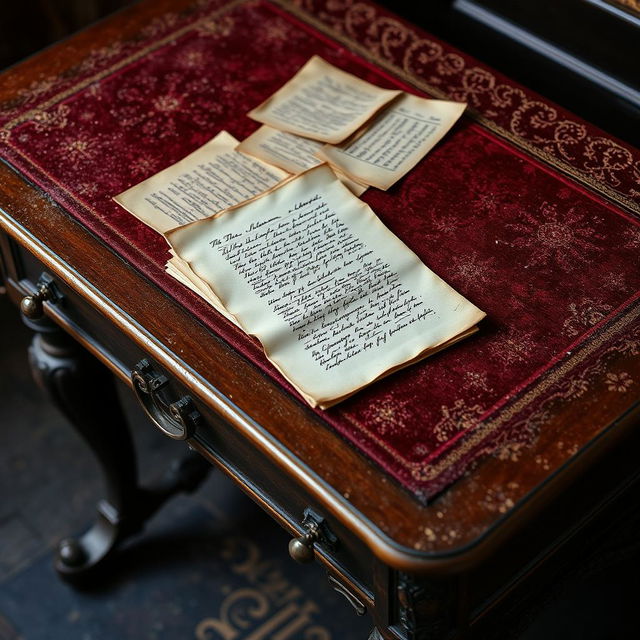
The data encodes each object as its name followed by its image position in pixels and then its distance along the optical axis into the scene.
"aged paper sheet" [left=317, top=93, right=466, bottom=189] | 1.35
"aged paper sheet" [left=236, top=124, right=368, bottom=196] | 1.35
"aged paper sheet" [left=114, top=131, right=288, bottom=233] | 1.30
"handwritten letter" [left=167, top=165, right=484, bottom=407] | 1.12
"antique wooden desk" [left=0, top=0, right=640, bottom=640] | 1.01
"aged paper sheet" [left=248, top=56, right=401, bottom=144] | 1.41
